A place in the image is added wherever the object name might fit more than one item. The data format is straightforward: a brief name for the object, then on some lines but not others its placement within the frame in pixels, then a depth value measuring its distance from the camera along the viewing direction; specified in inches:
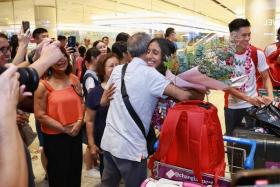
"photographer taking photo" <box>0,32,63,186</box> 35.0
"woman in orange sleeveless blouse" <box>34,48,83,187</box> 93.9
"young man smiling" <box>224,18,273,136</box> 109.3
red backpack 60.8
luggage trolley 59.1
